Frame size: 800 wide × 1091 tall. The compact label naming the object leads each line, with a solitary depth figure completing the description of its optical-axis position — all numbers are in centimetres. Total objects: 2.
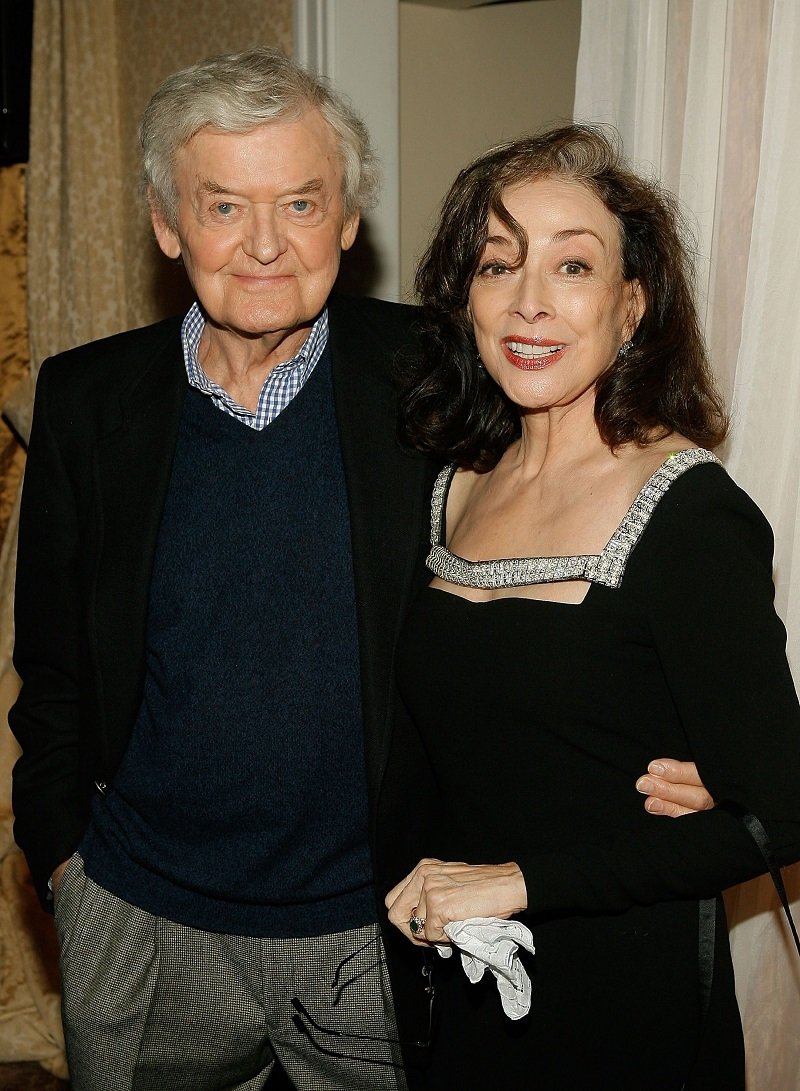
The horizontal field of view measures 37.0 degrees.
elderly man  170
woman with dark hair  132
